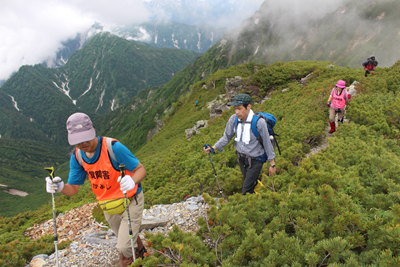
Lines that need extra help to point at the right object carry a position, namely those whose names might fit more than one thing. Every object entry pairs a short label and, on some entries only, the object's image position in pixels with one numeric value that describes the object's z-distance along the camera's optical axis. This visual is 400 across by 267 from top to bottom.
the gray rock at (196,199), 7.72
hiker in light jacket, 5.17
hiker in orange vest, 3.62
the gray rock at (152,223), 6.30
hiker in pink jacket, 9.90
